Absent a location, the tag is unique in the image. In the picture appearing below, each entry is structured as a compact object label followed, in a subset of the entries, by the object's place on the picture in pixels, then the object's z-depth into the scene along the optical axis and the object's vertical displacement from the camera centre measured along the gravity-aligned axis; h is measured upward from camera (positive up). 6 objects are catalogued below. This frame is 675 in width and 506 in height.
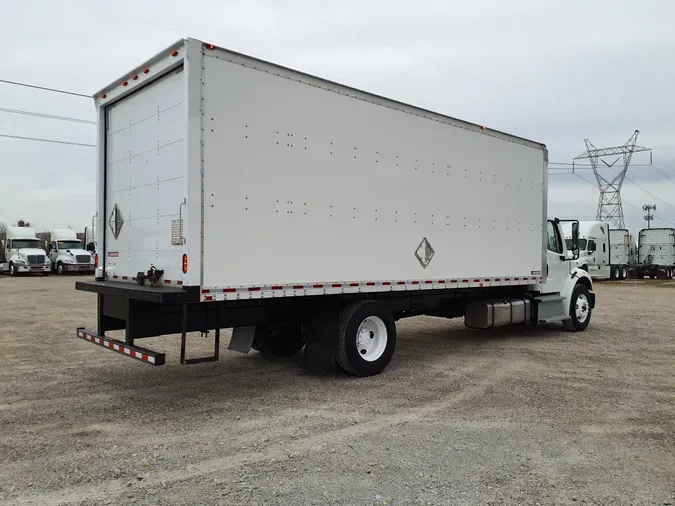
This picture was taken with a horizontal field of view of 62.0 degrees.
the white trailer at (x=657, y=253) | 37.56 +0.51
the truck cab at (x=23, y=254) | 32.66 +0.24
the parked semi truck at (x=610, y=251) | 30.70 +0.58
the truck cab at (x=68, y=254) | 34.28 +0.26
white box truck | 5.87 +0.61
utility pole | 83.01 +7.51
